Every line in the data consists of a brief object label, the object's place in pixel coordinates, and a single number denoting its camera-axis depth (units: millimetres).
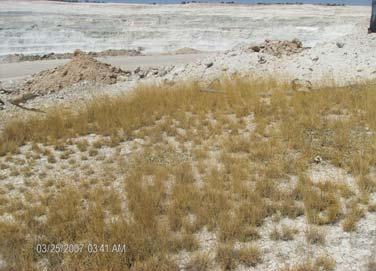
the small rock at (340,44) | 17786
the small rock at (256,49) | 19312
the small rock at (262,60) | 17844
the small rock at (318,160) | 8281
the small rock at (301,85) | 13221
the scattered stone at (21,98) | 16136
